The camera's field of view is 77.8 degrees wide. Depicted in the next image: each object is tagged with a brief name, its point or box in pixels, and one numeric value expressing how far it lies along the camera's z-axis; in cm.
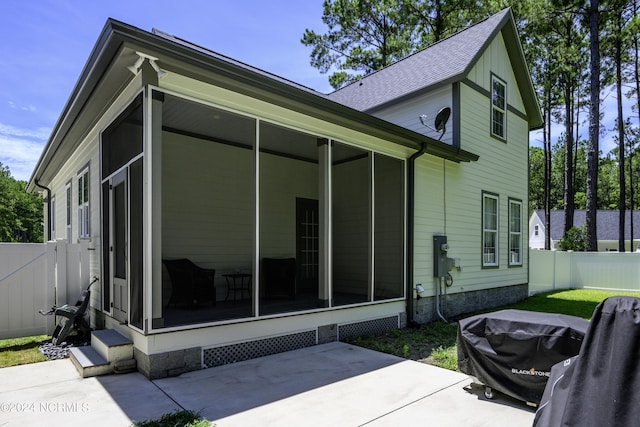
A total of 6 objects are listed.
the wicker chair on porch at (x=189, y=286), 605
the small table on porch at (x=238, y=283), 712
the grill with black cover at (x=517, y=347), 306
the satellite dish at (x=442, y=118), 773
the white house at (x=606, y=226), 2759
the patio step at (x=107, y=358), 404
